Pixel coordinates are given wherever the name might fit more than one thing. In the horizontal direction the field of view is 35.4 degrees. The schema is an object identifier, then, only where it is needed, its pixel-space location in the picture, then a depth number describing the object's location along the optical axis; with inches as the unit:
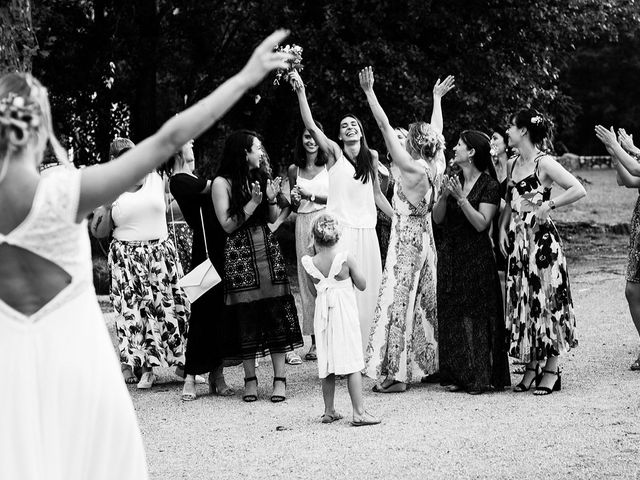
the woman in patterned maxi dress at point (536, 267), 307.1
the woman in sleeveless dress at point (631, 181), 326.3
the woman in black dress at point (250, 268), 314.0
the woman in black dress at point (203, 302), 323.3
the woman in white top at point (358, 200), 343.0
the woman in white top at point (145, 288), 340.8
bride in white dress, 122.9
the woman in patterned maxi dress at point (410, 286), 320.2
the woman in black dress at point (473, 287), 312.8
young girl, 268.2
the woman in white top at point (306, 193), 371.9
